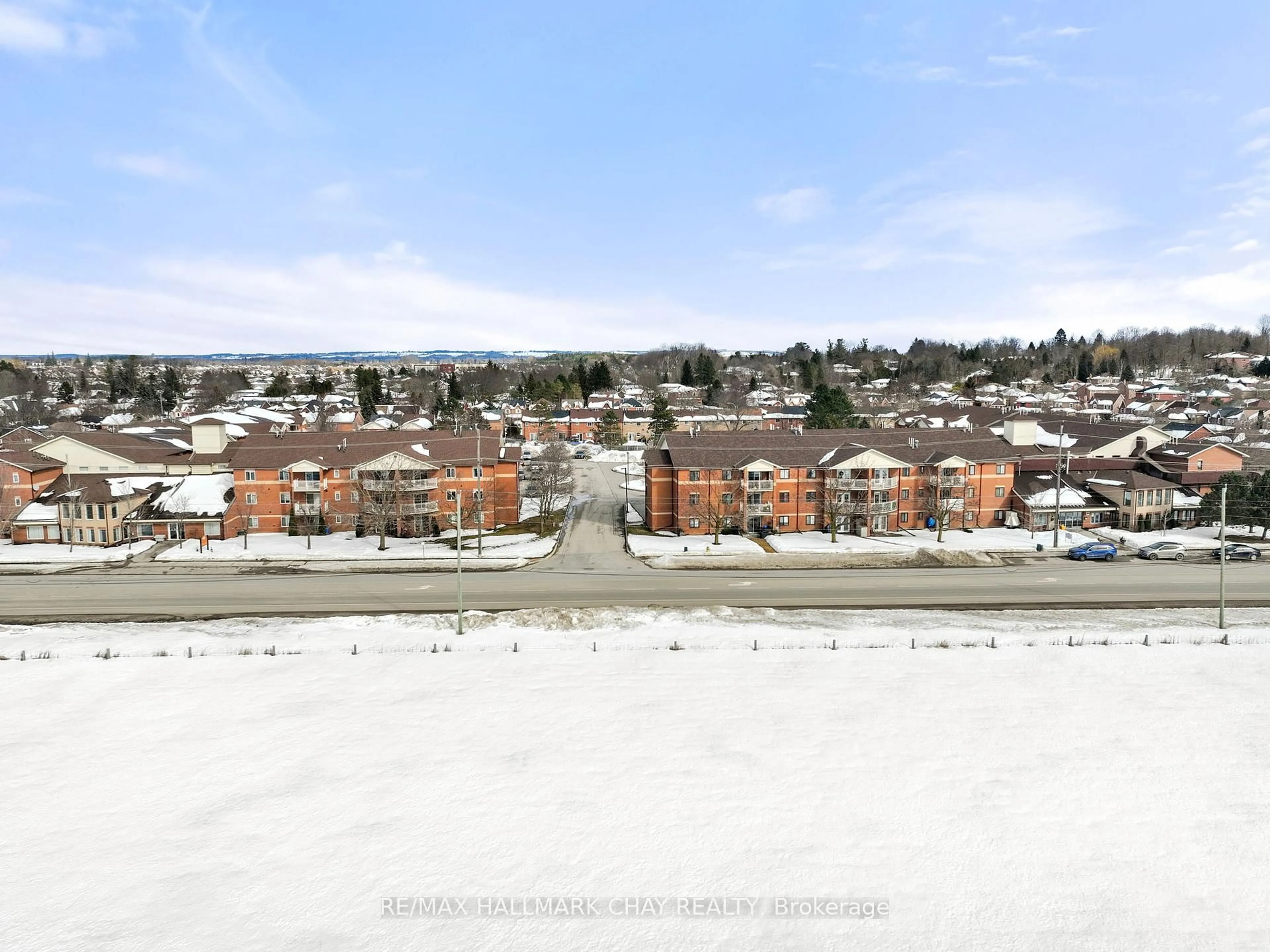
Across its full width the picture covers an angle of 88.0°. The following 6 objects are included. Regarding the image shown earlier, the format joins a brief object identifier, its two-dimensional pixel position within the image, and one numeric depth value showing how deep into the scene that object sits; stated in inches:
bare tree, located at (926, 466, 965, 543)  2068.2
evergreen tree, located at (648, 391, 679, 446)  4542.3
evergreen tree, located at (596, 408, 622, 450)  4603.8
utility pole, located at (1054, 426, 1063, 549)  1895.9
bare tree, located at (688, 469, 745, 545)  2075.5
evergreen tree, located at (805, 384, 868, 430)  3617.1
